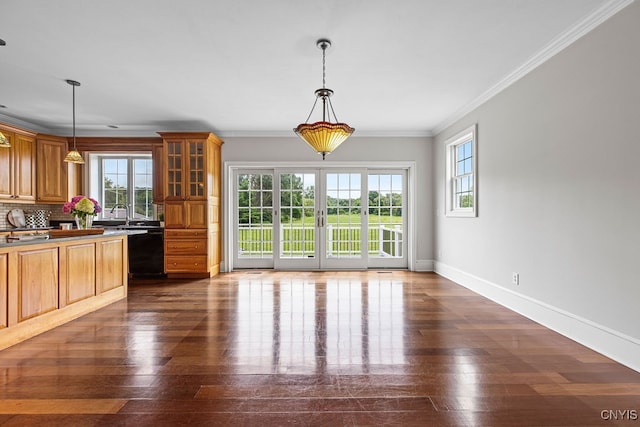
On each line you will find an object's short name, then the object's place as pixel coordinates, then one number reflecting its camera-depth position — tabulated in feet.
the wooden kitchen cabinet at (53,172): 18.02
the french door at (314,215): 20.68
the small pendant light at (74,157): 14.04
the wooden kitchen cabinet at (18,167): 16.43
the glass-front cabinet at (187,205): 18.08
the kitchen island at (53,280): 8.93
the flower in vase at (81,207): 12.68
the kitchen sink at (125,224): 19.12
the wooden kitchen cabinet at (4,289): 8.66
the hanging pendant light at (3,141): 10.21
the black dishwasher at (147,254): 18.40
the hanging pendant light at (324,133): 10.46
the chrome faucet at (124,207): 19.66
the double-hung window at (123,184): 19.81
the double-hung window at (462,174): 15.08
